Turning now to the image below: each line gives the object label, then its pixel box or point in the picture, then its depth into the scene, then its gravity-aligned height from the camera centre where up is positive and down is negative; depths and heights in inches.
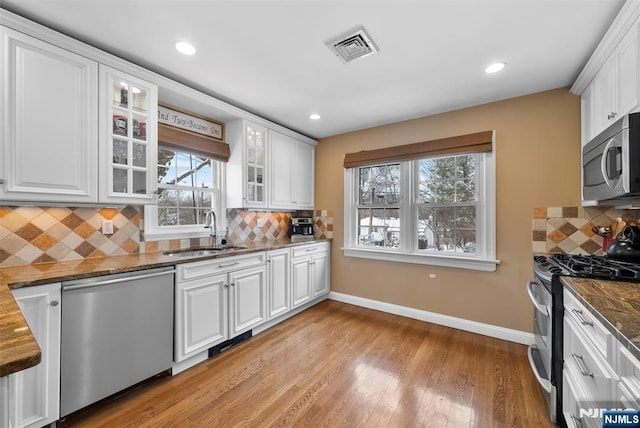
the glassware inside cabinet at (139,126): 84.5 +27.8
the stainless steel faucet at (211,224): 115.8 -4.2
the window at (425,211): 115.7 +1.9
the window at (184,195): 104.0 +8.0
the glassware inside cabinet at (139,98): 84.6 +36.6
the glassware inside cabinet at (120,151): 80.4 +18.8
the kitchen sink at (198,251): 98.8 -14.6
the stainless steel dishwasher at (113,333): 62.9 -30.6
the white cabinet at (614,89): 62.1 +33.9
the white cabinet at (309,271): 131.4 -29.6
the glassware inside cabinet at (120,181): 79.8 +10.0
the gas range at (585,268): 59.7 -13.1
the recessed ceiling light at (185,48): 76.0 +47.6
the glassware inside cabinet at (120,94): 80.4 +36.2
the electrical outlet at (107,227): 86.7 -4.2
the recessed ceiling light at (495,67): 85.5 +47.5
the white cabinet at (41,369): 56.0 -33.4
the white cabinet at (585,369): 40.6 -26.6
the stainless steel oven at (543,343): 64.9 -34.3
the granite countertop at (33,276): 25.9 -13.6
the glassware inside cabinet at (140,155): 84.4 +18.7
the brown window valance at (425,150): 112.6 +30.3
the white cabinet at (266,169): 121.7 +22.7
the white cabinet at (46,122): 63.0 +23.1
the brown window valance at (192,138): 102.2 +30.7
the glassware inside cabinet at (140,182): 84.0 +10.0
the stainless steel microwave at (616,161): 55.0 +12.3
